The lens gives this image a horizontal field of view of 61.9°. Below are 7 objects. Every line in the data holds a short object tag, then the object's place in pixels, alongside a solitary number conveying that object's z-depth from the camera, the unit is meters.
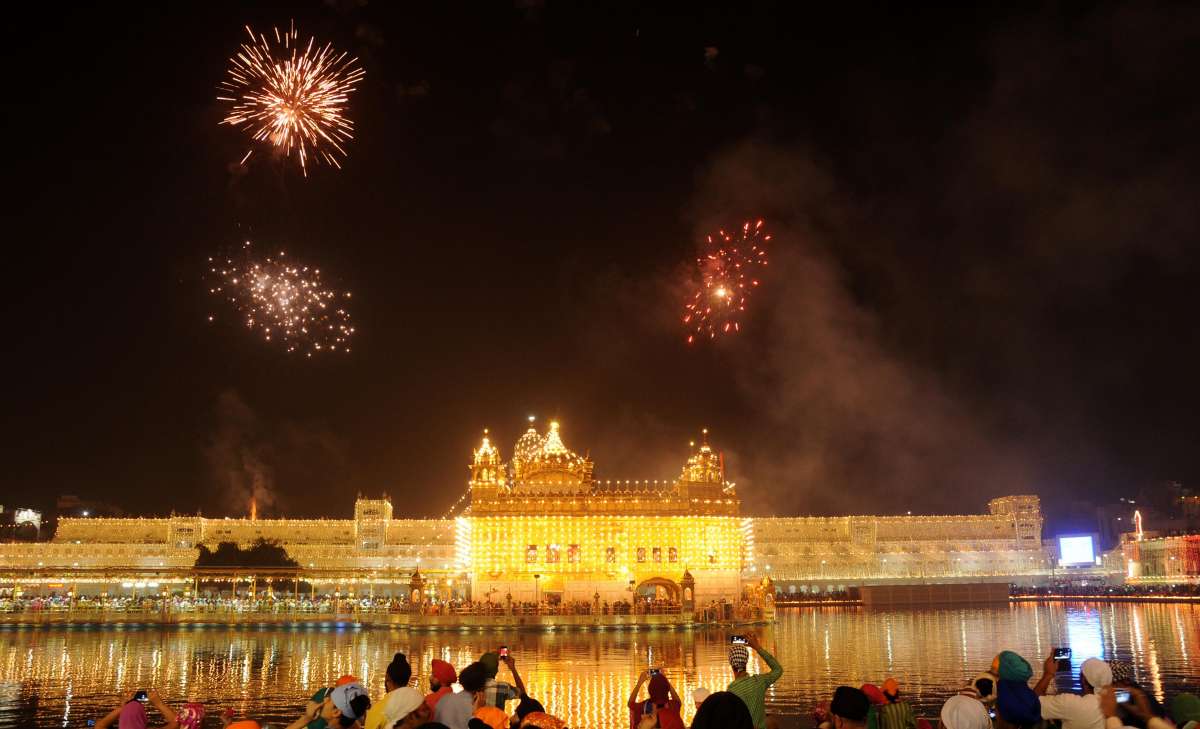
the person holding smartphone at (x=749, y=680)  8.28
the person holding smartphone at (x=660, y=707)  7.93
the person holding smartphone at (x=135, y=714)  8.62
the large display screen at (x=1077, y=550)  88.62
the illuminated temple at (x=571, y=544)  51.62
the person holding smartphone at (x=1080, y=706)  7.41
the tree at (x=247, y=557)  74.19
